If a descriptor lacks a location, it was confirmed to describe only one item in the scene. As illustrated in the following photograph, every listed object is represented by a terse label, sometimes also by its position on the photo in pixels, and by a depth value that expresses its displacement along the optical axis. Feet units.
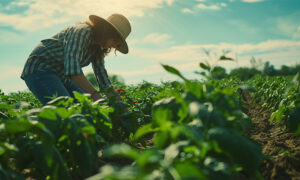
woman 9.50
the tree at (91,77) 147.05
